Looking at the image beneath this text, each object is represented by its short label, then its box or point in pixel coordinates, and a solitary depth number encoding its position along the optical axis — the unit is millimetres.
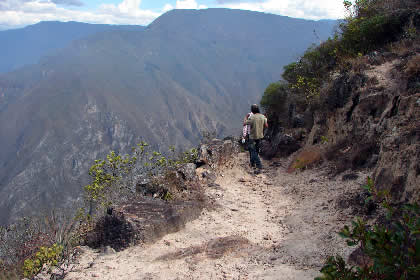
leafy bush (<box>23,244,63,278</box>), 4992
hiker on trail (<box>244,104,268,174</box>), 10602
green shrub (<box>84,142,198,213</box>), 8141
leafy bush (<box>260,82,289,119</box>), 17344
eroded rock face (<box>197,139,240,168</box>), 10242
